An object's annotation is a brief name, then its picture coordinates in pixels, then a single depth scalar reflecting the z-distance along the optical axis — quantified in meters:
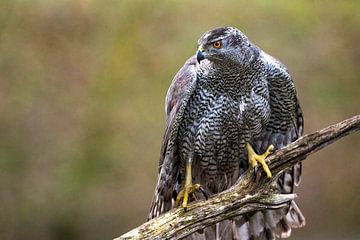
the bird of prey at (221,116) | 9.80
